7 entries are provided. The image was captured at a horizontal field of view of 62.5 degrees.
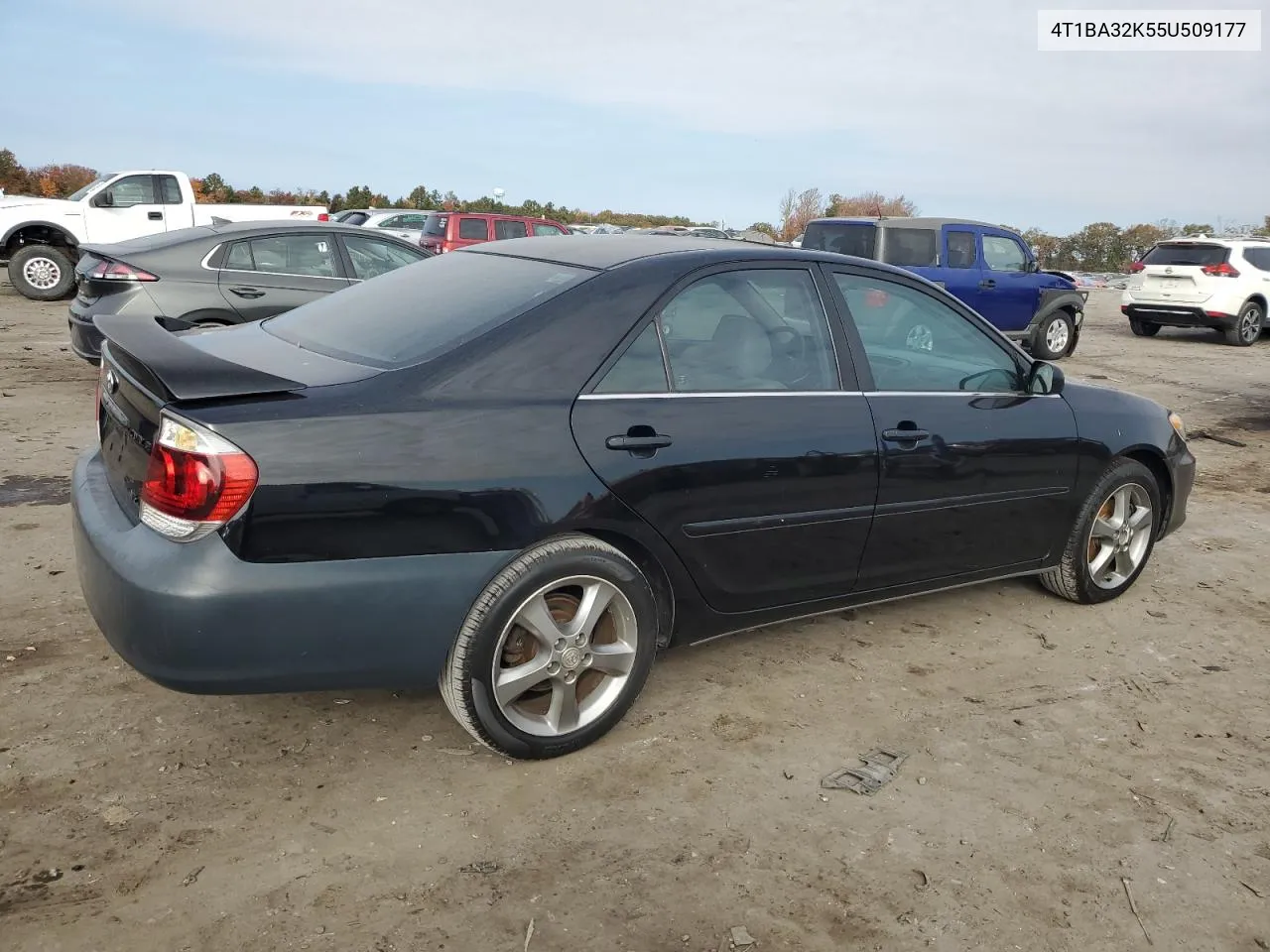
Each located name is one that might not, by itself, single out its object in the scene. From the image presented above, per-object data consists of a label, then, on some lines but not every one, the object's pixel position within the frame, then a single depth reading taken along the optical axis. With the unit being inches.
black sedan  107.4
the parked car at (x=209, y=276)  310.3
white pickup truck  601.9
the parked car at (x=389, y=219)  991.0
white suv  634.2
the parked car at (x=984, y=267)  515.8
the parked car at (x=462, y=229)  731.4
